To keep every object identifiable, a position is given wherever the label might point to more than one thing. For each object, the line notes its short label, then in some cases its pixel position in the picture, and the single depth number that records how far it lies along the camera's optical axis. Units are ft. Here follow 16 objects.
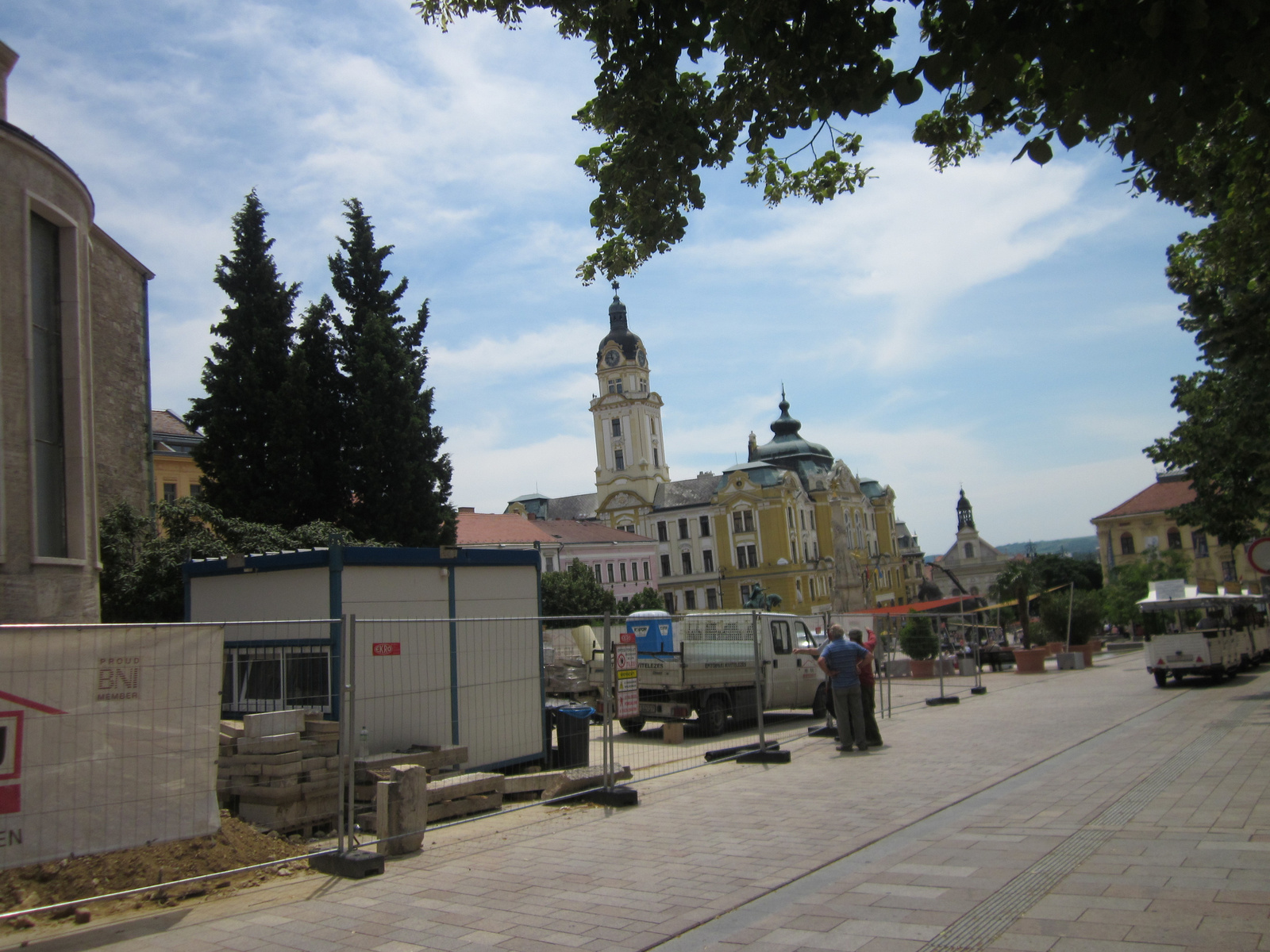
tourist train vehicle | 71.67
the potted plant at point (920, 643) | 107.65
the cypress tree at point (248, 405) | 93.35
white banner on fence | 19.38
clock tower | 296.51
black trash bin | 40.29
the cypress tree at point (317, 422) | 94.07
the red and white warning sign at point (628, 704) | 33.99
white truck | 51.57
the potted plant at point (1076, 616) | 119.96
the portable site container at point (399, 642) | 32.94
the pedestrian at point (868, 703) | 44.06
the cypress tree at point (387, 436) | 97.14
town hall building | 279.08
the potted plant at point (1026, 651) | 102.83
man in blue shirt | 43.09
